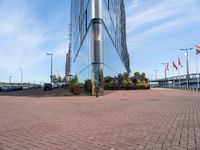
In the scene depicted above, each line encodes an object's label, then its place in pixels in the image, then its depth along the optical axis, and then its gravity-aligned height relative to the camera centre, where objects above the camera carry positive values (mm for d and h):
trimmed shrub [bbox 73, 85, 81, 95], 18141 -1100
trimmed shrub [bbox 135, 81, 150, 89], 30352 -1007
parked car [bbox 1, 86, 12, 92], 35037 -1486
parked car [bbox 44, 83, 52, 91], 32581 -1126
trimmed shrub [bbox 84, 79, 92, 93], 17476 -616
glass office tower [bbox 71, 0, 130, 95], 17396 +5526
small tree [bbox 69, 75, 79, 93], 18994 -269
